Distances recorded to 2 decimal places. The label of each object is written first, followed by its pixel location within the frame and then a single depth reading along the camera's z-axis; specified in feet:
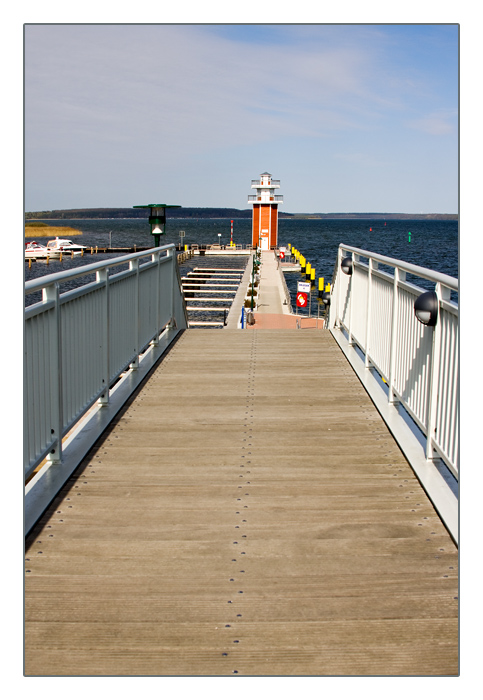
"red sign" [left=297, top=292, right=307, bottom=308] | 102.90
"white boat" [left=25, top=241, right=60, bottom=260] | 298.43
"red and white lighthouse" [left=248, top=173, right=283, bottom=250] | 302.04
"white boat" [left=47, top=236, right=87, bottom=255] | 319.02
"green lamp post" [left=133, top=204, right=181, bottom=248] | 49.75
